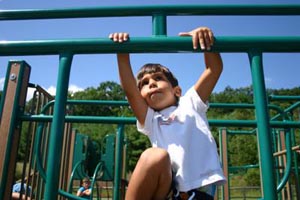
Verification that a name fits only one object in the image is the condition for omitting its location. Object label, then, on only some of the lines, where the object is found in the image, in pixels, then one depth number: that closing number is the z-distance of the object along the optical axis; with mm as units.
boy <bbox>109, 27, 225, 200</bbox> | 858
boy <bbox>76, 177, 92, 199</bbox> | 5378
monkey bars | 742
